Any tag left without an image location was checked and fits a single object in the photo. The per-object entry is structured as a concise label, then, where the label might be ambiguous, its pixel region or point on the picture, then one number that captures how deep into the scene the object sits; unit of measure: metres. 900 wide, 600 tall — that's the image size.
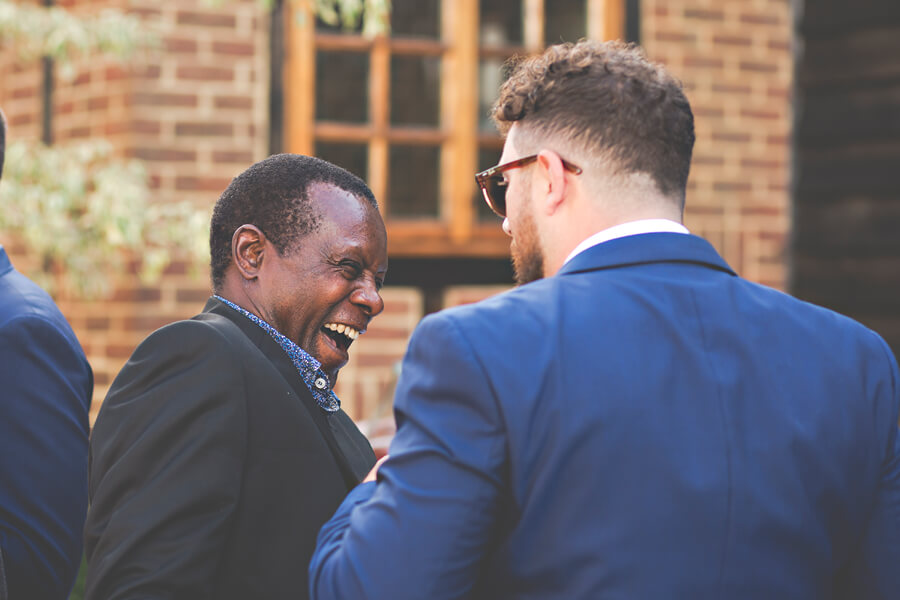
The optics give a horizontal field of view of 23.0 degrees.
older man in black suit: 2.43
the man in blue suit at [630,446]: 2.30
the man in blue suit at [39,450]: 2.80
